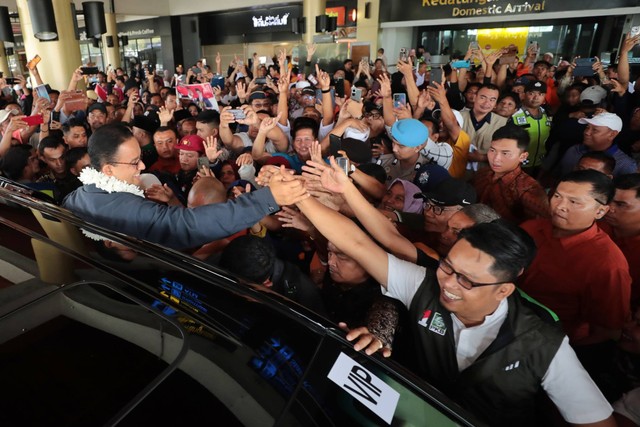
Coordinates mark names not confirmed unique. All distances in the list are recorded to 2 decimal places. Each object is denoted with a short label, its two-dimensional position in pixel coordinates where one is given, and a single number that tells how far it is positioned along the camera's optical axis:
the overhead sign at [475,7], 11.02
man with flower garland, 1.88
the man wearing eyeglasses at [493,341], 1.42
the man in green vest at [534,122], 4.52
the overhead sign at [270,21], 17.91
